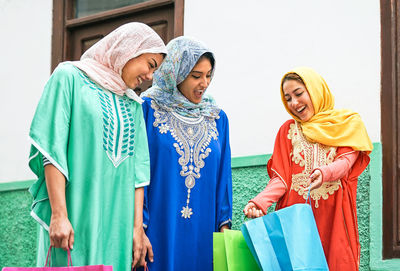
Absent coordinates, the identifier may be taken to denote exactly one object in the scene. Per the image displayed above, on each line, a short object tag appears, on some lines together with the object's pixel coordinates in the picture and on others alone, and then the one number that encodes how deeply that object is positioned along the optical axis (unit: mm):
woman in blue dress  3469
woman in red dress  3502
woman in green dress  2854
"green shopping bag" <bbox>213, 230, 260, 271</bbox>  3217
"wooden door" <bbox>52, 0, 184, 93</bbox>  5836
